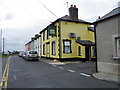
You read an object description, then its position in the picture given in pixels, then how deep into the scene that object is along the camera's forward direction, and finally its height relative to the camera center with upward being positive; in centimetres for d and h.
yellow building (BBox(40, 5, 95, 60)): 1448 +182
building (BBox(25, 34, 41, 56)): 2578 +118
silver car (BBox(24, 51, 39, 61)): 1617 -123
